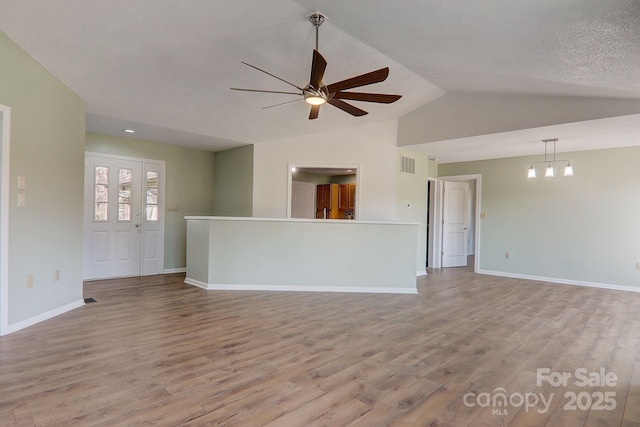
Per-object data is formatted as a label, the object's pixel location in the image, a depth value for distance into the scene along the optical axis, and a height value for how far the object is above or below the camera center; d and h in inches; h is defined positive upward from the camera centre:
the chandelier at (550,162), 212.4 +40.2
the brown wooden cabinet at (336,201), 335.6 +12.1
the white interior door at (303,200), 343.0 +12.7
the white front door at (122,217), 221.5 -5.8
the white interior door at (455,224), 304.0 -7.2
